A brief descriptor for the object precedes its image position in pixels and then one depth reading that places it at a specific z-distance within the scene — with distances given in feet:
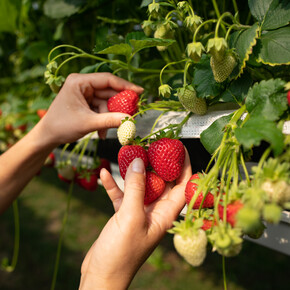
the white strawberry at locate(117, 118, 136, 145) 2.12
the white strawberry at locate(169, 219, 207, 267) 1.32
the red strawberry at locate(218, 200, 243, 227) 1.28
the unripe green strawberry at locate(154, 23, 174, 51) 2.13
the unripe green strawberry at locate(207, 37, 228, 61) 1.62
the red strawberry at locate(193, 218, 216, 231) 1.47
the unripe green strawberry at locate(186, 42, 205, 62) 1.75
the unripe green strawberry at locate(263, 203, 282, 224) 1.13
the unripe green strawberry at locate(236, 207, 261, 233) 1.13
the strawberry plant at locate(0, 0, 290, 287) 1.27
